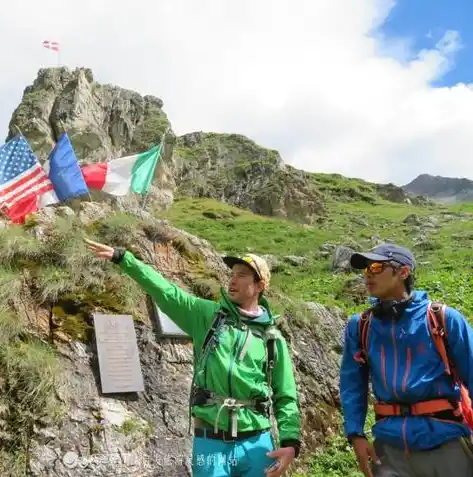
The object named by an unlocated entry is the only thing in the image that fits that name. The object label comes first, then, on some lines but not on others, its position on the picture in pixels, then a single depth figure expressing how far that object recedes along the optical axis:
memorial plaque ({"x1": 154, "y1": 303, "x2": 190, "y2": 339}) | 7.46
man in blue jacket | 3.71
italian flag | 11.85
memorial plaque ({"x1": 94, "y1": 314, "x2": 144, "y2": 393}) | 6.58
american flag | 10.29
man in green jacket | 3.99
